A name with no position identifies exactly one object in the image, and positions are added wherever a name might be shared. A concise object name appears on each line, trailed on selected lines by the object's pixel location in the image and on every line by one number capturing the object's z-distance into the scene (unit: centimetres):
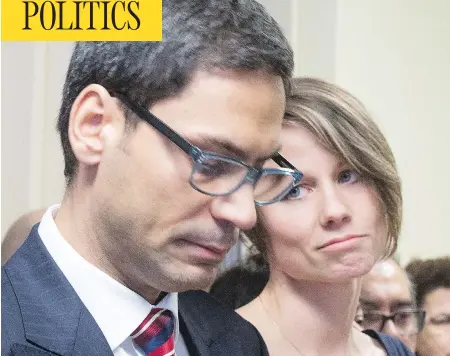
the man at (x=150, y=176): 150
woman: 167
